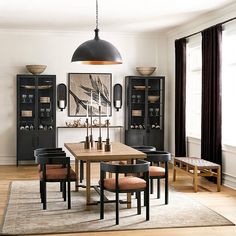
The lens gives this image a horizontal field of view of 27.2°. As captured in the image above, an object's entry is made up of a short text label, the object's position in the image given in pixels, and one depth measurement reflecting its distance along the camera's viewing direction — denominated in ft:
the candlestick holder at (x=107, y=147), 21.80
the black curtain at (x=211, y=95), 26.58
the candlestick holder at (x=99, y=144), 22.53
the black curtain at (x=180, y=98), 32.40
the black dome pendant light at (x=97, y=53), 20.92
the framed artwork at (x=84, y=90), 35.24
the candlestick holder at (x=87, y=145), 22.98
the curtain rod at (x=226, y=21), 25.20
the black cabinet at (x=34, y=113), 33.55
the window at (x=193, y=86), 31.04
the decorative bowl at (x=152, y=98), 35.12
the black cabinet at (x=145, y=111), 34.94
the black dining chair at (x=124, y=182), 18.11
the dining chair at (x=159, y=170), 21.26
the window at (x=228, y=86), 26.37
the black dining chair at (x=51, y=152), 22.96
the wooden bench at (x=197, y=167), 24.71
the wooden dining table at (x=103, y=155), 20.17
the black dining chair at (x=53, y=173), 20.56
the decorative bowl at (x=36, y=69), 33.42
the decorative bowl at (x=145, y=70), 35.09
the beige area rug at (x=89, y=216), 17.71
